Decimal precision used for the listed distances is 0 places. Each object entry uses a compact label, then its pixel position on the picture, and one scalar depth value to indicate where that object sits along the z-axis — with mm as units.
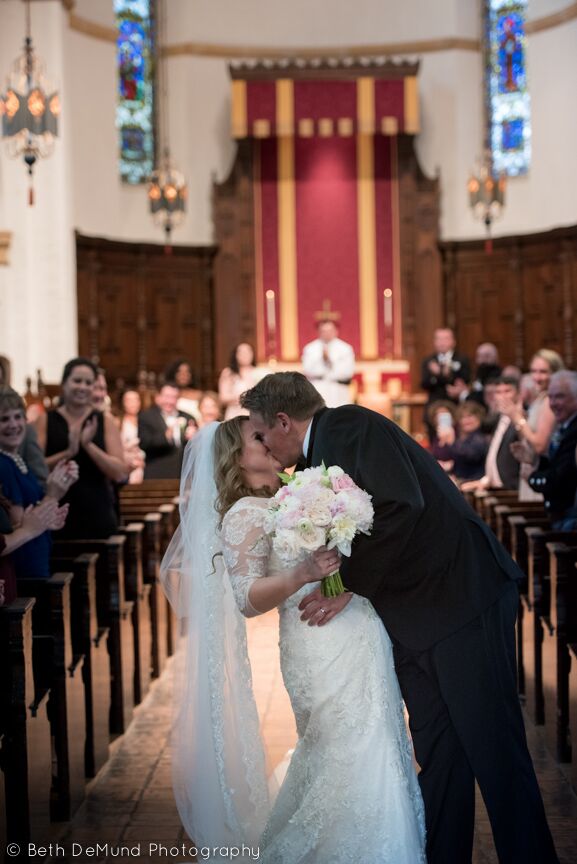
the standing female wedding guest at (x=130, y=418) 11089
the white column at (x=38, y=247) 15172
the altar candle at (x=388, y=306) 17528
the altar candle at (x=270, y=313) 17406
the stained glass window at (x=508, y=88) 17953
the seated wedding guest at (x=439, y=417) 11711
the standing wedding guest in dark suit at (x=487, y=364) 14406
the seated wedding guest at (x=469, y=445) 10625
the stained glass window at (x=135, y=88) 17953
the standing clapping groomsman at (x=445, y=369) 14203
